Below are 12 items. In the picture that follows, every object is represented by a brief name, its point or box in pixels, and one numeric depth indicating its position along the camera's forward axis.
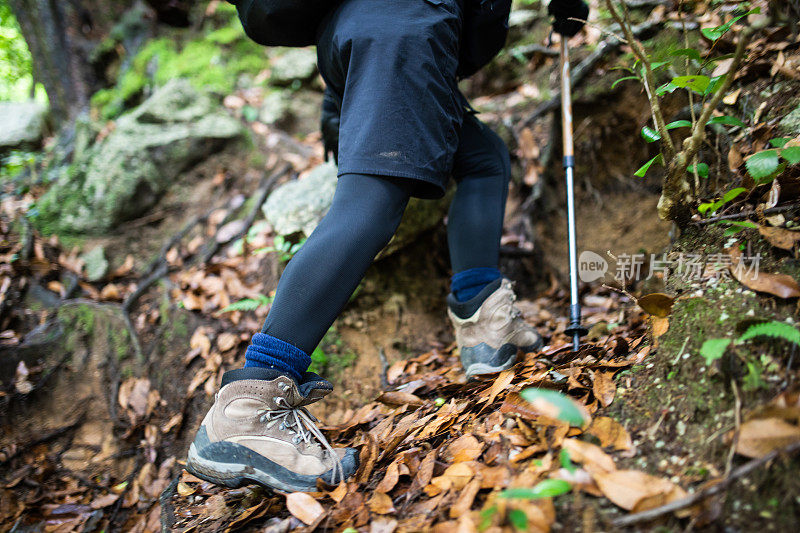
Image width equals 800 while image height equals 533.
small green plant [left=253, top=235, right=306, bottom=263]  2.62
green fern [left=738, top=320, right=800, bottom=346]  1.00
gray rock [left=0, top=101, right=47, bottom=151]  4.73
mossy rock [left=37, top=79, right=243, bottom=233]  3.39
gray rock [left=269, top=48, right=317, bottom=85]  4.30
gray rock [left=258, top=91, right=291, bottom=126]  4.06
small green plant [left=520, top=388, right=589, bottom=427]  0.79
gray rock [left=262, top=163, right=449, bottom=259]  2.67
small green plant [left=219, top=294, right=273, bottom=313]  2.53
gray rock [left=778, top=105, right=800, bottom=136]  1.70
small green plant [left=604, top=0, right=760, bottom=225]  1.38
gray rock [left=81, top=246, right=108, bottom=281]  3.17
